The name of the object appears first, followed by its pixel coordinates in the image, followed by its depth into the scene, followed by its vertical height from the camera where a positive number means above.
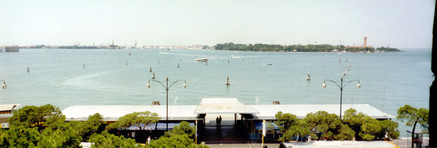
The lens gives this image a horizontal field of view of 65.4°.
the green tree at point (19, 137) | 14.06 -3.74
